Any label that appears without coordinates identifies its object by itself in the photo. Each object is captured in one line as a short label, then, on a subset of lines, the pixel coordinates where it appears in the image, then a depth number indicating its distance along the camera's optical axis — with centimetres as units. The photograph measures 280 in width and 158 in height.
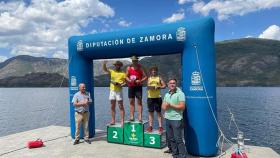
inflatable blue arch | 604
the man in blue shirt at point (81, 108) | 720
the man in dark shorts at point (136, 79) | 687
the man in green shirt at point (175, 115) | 564
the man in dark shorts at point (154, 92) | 648
